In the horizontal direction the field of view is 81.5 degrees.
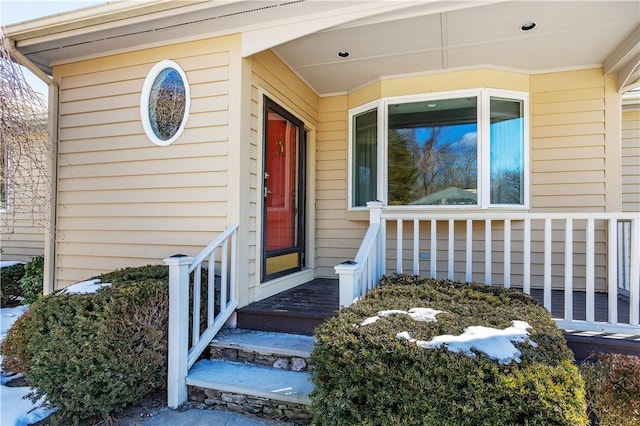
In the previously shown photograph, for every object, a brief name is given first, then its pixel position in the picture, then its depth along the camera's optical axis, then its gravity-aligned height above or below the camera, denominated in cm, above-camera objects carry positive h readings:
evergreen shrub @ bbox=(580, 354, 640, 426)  201 -96
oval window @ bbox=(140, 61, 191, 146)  362 +112
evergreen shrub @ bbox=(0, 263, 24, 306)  569 -112
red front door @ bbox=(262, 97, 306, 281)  386 +26
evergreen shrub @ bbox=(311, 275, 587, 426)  157 -73
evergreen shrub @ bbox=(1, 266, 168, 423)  229 -86
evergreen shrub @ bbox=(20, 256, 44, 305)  530 -98
